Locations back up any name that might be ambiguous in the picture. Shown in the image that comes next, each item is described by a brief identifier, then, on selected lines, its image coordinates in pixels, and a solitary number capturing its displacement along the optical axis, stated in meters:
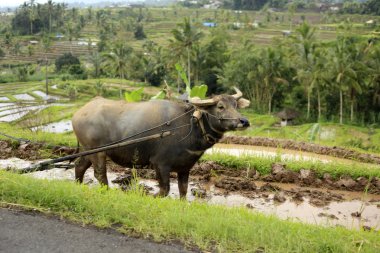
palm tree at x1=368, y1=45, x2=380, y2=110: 35.59
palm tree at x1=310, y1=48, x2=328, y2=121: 35.34
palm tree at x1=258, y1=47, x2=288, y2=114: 39.38
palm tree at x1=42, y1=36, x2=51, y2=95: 59.61
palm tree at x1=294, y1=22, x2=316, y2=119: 36.14
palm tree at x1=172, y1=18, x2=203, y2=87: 38.94
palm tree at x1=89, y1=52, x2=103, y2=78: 57.16
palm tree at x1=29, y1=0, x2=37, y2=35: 69.35
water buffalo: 6.07
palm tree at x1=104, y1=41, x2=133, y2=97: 47.74
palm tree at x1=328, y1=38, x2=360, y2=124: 33.97
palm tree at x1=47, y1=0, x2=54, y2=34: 68.11
